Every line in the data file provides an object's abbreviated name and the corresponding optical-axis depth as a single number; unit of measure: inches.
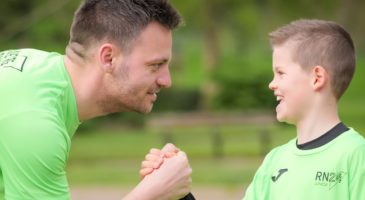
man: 232.4
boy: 252.4
